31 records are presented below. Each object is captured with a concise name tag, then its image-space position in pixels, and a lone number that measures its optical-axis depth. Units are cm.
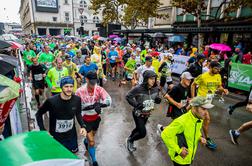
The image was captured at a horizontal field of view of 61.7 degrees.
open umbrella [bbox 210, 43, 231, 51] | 1139
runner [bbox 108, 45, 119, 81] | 1145
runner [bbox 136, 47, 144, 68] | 973
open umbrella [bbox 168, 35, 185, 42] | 1844
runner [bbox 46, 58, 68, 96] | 575
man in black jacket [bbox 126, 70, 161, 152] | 407
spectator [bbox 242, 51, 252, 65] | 1033
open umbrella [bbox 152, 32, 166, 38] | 1925
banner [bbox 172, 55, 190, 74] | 1195
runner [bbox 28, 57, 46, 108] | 709
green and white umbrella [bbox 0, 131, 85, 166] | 154
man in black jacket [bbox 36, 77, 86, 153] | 323
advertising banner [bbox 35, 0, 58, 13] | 6219
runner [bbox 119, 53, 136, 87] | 938
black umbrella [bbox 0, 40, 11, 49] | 476
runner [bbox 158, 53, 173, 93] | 763
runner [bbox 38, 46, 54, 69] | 926
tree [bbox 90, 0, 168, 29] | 2192
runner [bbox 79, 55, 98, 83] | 649
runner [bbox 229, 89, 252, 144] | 473
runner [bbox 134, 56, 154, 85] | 628
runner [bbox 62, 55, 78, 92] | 669
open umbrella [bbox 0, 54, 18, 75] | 367
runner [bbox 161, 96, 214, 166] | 269
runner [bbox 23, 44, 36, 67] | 1180
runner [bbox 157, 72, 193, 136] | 431
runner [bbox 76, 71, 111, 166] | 393
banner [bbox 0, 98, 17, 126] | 234
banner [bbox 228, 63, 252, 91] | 877
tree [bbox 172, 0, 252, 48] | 1289
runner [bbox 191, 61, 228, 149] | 498
